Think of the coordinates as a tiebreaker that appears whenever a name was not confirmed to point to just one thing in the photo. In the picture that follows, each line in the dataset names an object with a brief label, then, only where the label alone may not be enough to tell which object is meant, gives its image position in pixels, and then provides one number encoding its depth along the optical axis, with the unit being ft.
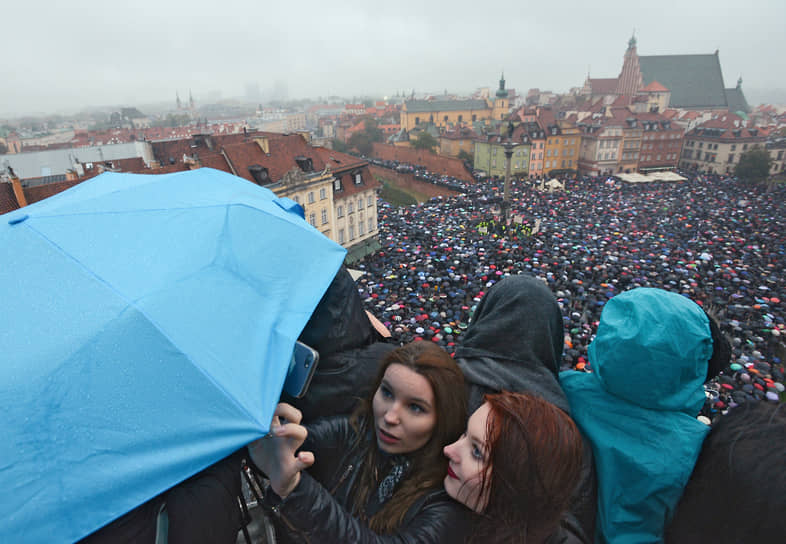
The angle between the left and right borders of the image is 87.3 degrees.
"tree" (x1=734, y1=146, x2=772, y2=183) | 150.61
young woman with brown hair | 5.06
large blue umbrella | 4.13
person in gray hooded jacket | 6.82
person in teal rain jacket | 6.01
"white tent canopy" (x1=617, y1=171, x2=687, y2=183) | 159.53
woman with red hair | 4.88
